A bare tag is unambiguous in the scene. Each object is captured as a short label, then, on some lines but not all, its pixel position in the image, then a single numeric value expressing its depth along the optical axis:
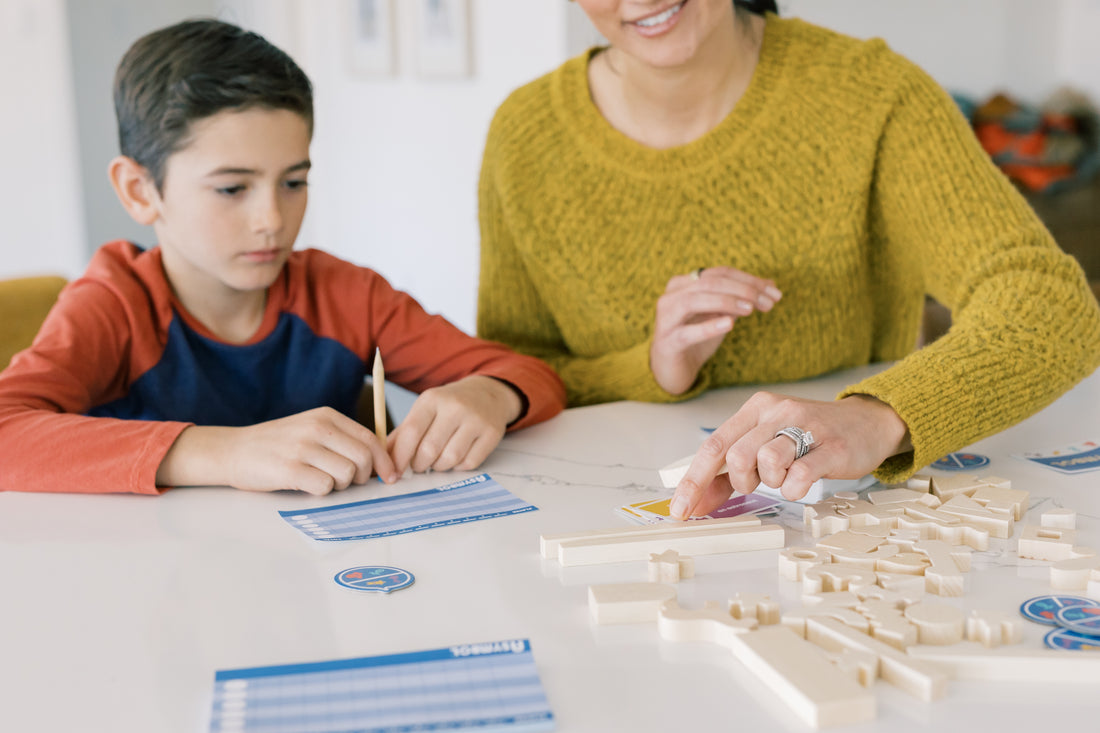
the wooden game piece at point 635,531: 0.85
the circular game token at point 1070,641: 0.66
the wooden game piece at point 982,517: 0.85
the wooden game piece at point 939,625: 0.67
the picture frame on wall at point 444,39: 3.30
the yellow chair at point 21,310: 1.61
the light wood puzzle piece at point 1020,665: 0.63
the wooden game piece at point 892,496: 0.93
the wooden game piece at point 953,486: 0.95
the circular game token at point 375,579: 0.80
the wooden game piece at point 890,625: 0.67
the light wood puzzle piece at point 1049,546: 0.80
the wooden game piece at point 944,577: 0.74
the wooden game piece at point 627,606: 0.73
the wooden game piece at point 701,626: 0.70
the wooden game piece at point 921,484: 0.97
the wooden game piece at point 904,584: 0.74
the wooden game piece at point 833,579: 0.75
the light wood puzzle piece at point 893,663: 0.62
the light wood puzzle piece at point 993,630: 0.67
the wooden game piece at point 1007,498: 0.89
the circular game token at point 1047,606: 0.71
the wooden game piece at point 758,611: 0.72
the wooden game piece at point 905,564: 0.77
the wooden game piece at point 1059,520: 0.87
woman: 1.24
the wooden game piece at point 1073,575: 0.75
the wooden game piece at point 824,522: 0.88
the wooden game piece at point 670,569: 0.79
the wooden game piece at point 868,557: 0.78
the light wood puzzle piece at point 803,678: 0.60
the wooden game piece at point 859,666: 0.63
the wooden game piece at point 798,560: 0.78
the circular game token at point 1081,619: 0.68
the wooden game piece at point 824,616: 0.68
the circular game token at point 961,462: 1.06
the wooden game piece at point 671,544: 0.83
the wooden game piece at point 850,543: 0.81
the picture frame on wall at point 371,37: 3.80
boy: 1.12
